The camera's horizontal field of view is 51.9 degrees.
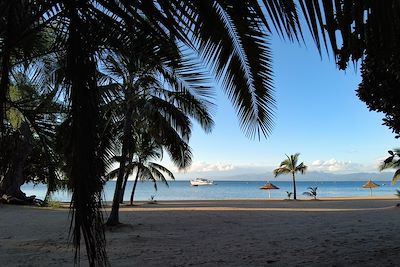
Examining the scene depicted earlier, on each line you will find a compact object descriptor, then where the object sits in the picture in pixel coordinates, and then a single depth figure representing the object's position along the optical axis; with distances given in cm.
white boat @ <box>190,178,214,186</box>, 12838
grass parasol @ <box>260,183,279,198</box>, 4134
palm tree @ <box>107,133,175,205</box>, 2609
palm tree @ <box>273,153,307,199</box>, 3569
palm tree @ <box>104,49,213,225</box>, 1117
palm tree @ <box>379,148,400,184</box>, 2445
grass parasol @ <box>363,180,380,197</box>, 4157
